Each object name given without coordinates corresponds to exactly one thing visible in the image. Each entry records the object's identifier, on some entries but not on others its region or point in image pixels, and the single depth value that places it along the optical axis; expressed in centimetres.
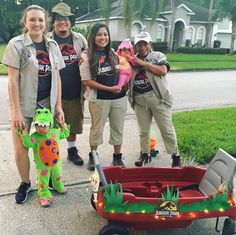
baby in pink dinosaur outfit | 318
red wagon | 216
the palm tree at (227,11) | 2555
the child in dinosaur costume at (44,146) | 259
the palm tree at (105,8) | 2311
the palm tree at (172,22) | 2394
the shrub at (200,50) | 2351
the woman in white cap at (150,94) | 318
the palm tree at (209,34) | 3023
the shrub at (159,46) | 2267
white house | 2640
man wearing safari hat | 314
